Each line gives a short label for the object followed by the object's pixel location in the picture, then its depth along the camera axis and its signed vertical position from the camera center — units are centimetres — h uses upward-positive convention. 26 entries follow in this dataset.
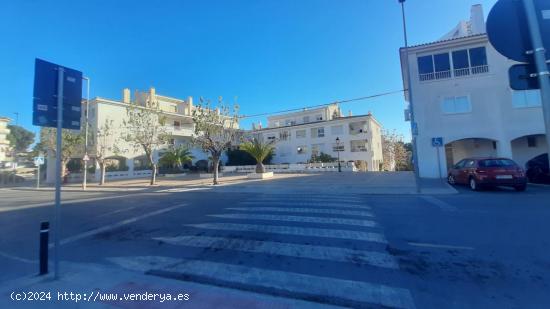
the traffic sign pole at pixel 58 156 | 373 +33
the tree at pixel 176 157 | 3098 +200
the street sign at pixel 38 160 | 2253 +169
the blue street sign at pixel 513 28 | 220 +120
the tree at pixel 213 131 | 1852 +301
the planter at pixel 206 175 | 2671 -38
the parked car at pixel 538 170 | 1304 -68
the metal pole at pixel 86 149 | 1961 +234
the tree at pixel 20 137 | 5685 +1012
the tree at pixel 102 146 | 2272 +297
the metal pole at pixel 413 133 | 1191 +146
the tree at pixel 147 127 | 2038 +388
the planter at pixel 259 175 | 2169 -56
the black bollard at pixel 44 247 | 387 -107
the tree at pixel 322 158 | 3614 +121
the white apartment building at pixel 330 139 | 3803 +449
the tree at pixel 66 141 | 2344 +345
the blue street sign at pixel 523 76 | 223 +73
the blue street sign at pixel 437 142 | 1510 +119
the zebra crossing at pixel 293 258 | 328 -156
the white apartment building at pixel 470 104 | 1673 +389
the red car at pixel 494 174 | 1098 -65
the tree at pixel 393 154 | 4650 +189
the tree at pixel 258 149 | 2228 +180
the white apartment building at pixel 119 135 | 2874 +541
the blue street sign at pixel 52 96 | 371 +128
